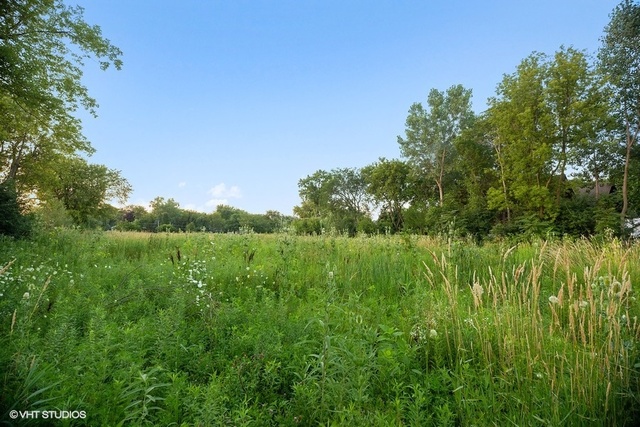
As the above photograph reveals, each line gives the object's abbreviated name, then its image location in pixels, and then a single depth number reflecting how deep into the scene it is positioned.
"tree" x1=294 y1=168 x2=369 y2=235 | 53.66
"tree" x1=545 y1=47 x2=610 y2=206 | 20.16
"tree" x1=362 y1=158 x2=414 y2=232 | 41.53
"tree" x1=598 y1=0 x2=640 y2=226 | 18.45
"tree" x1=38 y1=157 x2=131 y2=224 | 33.66
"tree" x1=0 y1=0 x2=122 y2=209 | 10.96
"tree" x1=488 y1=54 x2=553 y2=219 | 21.44
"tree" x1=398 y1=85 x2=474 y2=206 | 32.22
